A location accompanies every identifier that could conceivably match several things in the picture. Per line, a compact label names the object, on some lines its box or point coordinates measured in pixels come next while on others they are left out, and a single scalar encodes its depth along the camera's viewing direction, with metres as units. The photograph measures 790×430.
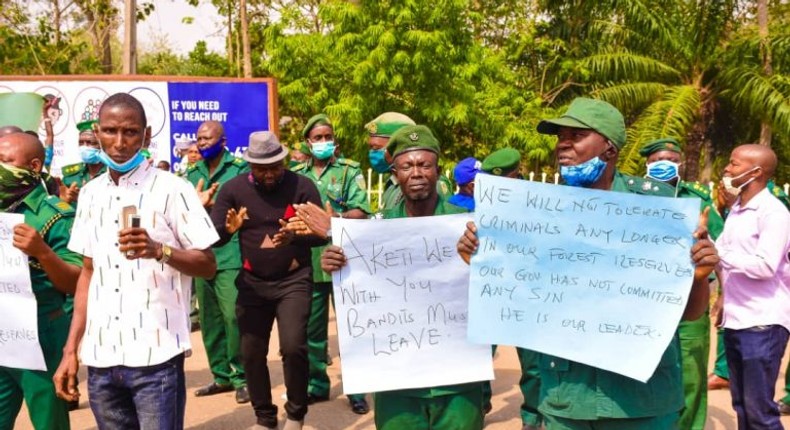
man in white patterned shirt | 3.54
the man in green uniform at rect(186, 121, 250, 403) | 6.93
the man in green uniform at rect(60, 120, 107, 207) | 7.52
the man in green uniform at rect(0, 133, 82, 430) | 4.07
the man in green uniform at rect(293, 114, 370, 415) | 6.84
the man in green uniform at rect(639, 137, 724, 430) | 5.08
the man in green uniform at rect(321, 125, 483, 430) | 3.76
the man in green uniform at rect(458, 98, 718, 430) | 3.15
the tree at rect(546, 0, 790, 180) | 17.52
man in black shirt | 5.69
